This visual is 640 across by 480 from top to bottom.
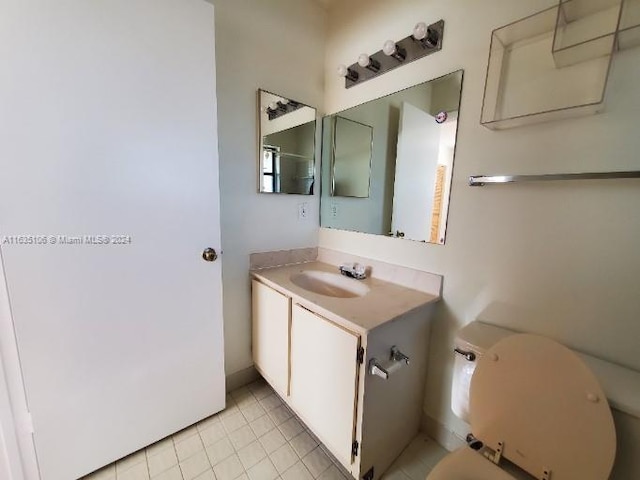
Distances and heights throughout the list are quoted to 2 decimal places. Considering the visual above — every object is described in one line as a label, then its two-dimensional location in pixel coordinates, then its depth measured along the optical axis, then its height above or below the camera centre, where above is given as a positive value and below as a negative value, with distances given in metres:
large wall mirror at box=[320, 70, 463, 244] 1.25 +0.25
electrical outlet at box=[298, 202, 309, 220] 1.84 -0.07
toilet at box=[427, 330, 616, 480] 0.72 -0.66
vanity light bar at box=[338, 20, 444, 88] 1.21 +0.80
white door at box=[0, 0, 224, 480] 0.92 -0.08
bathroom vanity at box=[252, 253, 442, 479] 1.01 -0.70
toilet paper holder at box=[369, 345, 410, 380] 0.96 -0.64
